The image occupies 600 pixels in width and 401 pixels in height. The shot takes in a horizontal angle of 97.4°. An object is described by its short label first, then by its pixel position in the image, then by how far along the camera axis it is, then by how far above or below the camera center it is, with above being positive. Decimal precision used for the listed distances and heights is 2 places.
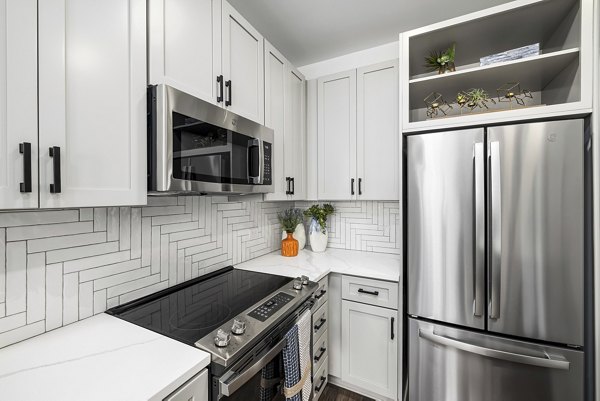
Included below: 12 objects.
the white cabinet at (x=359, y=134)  2.04 +0.54
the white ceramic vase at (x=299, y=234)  2.44 -0.31
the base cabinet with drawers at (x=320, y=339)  1.70 -0.94
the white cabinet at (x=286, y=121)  1.86 +0.61
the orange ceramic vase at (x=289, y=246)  2.24 -0.40
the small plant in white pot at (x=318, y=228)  2.36 -0.25
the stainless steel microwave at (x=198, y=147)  1.01 +0.24
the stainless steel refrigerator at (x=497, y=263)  1.28 -0.34
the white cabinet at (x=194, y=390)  0.76 -0.58
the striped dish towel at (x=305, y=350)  1.32 -0.78
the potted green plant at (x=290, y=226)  2.24 -0.24
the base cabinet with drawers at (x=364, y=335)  1.73 -0.93
